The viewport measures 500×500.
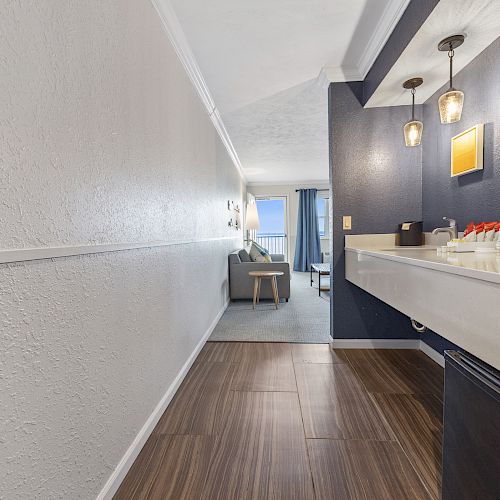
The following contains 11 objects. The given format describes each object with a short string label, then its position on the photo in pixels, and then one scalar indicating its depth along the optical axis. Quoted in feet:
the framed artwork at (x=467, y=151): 5.66
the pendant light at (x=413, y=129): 6.86
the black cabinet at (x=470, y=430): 2.46
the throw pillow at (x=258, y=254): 15.34
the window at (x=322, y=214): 25.45
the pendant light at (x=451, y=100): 5.27
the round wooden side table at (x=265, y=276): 13.04
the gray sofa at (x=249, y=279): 14.14
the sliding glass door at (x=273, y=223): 26.23
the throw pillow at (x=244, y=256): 15.08
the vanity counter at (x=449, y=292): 2.64
